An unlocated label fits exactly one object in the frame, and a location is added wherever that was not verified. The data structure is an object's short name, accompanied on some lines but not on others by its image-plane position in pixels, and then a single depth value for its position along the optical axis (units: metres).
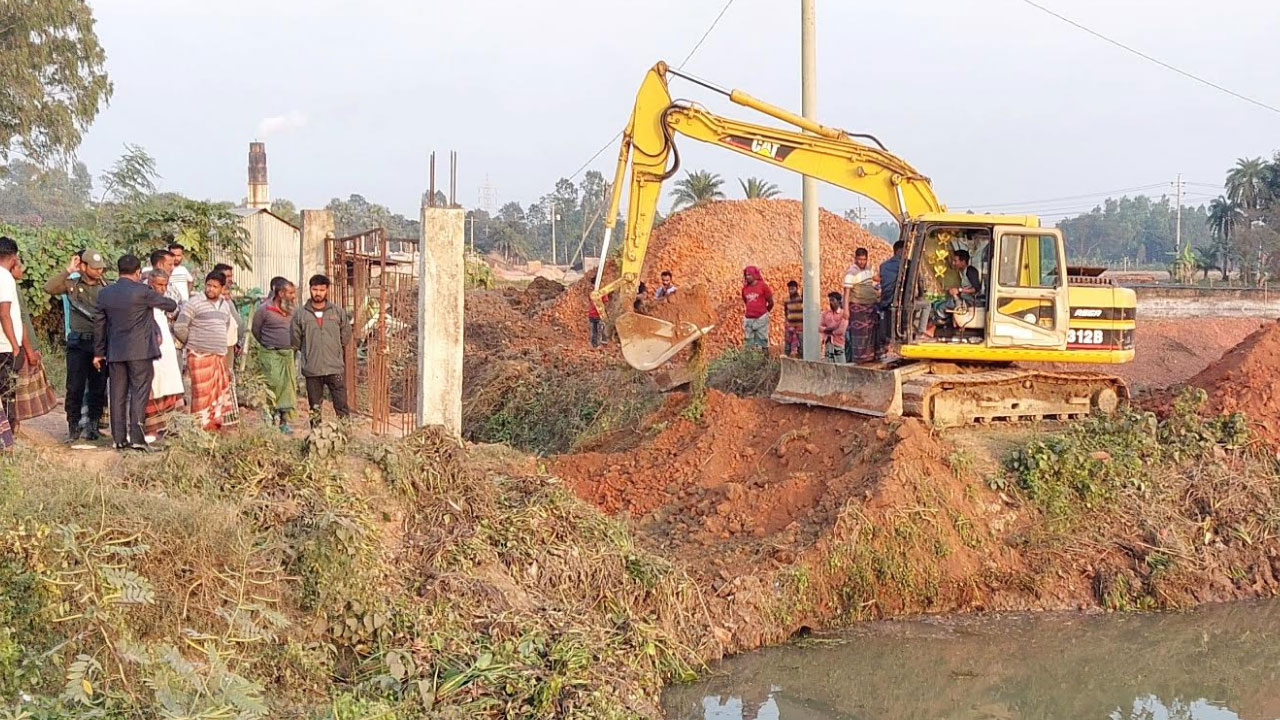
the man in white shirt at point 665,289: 18.06
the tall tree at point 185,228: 16.86
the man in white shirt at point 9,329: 8.04
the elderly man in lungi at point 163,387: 8.80
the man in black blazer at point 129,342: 8.36
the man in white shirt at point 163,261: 9.12
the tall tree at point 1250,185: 51.86
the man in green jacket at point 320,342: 9.74
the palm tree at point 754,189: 40.31
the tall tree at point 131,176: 25.30
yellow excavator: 11.12
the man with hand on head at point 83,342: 9.07
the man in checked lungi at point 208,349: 9.18
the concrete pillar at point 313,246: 13.13
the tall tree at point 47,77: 28.97
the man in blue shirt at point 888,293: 11.63
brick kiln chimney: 32.62
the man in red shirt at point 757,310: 15.81
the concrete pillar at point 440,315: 9.24
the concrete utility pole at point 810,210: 12.55
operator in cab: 11.27
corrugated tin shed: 23.09
